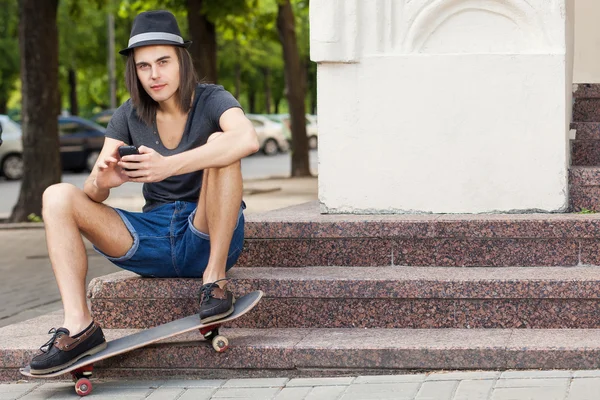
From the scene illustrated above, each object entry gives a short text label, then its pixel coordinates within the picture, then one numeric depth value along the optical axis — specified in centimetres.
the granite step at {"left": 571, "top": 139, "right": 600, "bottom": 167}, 671
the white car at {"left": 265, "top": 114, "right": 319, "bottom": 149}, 4356
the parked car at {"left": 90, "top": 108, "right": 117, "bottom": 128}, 3326
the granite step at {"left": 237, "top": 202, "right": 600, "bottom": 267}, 557
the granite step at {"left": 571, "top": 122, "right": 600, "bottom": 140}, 679
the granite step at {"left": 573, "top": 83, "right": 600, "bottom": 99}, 741
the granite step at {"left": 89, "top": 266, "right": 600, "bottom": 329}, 511
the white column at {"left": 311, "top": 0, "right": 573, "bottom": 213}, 611
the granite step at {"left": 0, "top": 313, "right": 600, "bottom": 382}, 471
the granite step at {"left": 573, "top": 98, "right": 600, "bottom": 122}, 727
